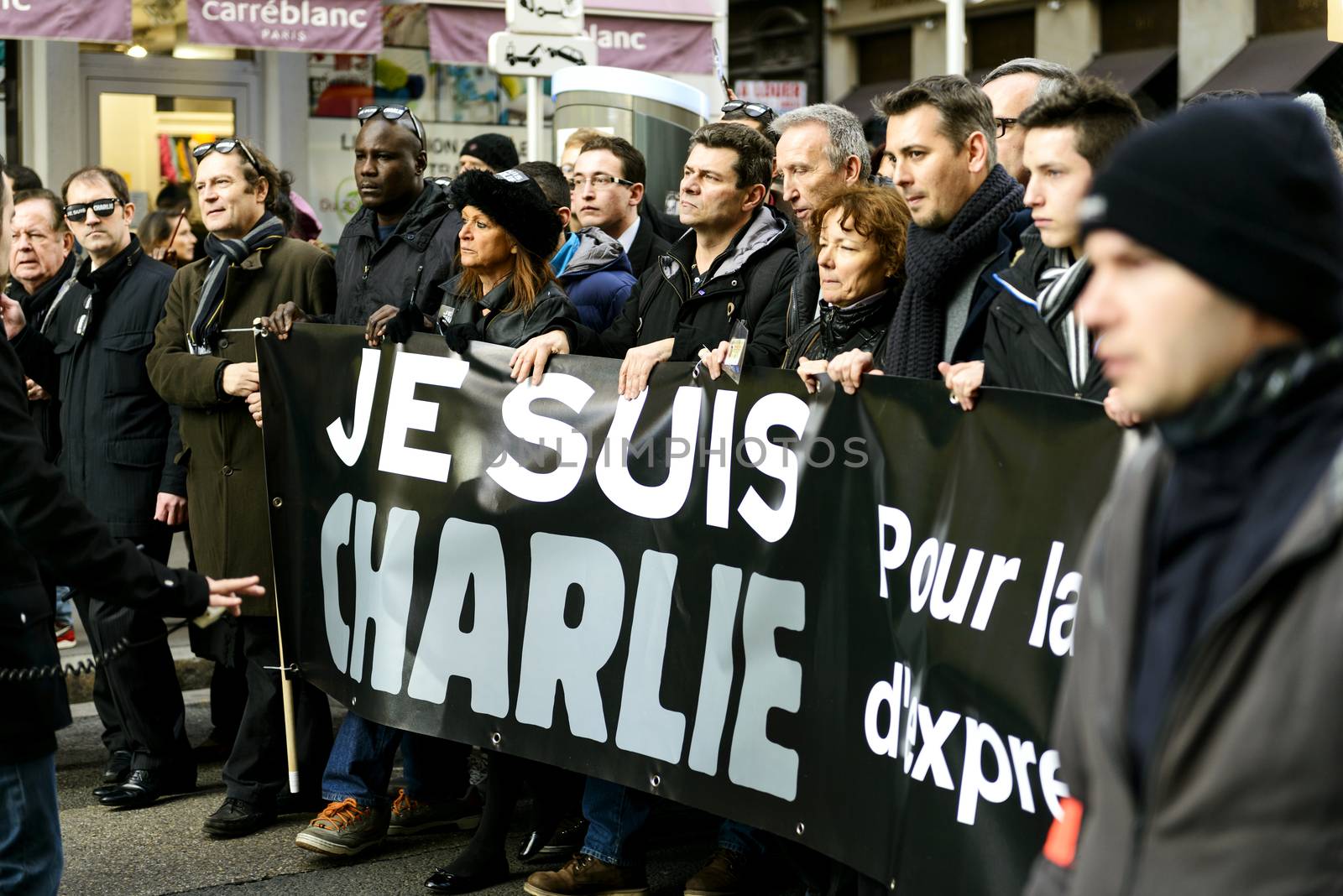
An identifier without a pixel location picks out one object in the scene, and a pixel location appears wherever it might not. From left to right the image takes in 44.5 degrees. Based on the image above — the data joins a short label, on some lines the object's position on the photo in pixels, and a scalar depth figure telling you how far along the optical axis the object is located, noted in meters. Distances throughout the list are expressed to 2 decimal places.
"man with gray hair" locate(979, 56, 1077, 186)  5.07
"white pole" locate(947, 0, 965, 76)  9.22
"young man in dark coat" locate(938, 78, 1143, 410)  3.55
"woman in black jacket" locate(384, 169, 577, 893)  4.93
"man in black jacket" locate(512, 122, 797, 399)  4.93
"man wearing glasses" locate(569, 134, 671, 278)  6.36
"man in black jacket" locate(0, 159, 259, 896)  3.23
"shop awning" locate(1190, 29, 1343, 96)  15.76
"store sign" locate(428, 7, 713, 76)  12.16
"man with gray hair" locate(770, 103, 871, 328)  5.37
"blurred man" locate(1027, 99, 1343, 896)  1.50
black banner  3.44
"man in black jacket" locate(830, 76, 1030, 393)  4.02
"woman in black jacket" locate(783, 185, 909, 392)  4.29
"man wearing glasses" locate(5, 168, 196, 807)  5.98
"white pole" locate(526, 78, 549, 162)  9.01
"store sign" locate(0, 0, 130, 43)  10.24
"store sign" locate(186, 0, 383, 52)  10.95
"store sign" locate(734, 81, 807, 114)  20.30
